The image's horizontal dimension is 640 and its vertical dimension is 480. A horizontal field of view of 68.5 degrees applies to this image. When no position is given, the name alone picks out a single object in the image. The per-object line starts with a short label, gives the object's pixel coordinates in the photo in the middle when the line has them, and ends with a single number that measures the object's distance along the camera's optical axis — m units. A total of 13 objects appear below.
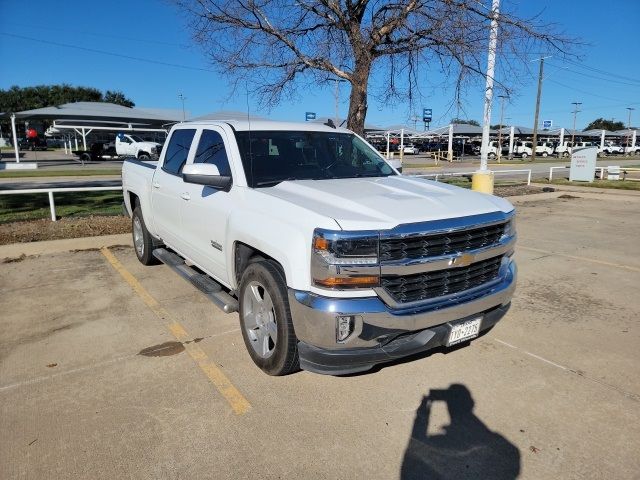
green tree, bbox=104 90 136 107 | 99.62
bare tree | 8.44
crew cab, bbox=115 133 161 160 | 33.25
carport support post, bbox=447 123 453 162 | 48.38
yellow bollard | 12.23
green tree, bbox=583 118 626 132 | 137.38
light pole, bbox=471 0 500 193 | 8.60
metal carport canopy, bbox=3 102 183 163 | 39.03
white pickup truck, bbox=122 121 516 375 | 2.87
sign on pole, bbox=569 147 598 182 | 19.76
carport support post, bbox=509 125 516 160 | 60.06
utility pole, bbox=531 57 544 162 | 51.38
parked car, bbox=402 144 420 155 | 62.38
